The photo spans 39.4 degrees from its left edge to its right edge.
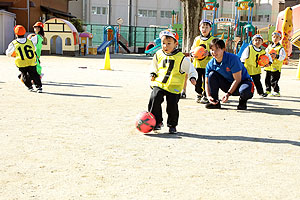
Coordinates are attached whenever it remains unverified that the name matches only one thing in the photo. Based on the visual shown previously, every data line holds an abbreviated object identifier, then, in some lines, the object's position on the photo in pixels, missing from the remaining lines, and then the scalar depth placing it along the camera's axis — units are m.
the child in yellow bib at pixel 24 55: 10.65
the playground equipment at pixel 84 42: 35.06
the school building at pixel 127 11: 64.94
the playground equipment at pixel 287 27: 25.42
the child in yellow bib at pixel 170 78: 6.43
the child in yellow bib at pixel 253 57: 10.21
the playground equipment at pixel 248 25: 31.24
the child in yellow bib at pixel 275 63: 11.41
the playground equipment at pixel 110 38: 39.83
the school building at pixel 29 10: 34.91
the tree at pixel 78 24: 46.84
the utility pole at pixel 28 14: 35.28
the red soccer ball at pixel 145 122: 6.23
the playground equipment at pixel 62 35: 31.31
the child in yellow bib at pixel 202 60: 9.52
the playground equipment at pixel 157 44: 33.30
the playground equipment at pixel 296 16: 28.91
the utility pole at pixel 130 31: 49.16
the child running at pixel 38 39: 11.88
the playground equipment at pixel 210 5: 32.31
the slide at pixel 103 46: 38.81
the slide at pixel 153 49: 33.39
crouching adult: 8.32
